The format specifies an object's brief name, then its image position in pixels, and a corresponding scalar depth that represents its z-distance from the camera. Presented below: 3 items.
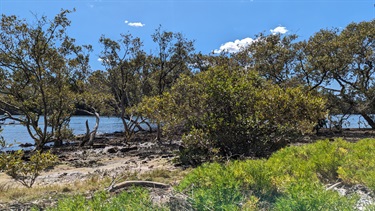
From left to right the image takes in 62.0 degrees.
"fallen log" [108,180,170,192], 6.47
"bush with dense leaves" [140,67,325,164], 10.52
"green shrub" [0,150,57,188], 7.80
